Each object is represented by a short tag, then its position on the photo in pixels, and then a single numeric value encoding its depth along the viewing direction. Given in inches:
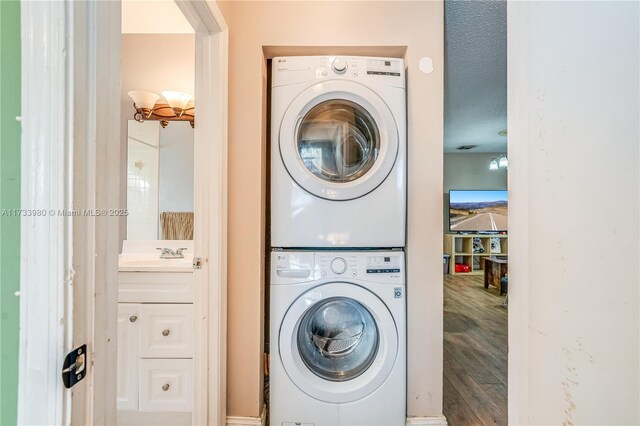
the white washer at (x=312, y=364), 52.9
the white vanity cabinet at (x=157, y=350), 56.4
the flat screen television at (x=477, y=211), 208.7
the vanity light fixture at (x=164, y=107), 75.0
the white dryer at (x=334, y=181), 53.6
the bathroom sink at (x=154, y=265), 56.2
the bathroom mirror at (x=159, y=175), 77.2
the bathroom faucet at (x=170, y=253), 72.6
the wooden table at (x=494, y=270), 164.4
